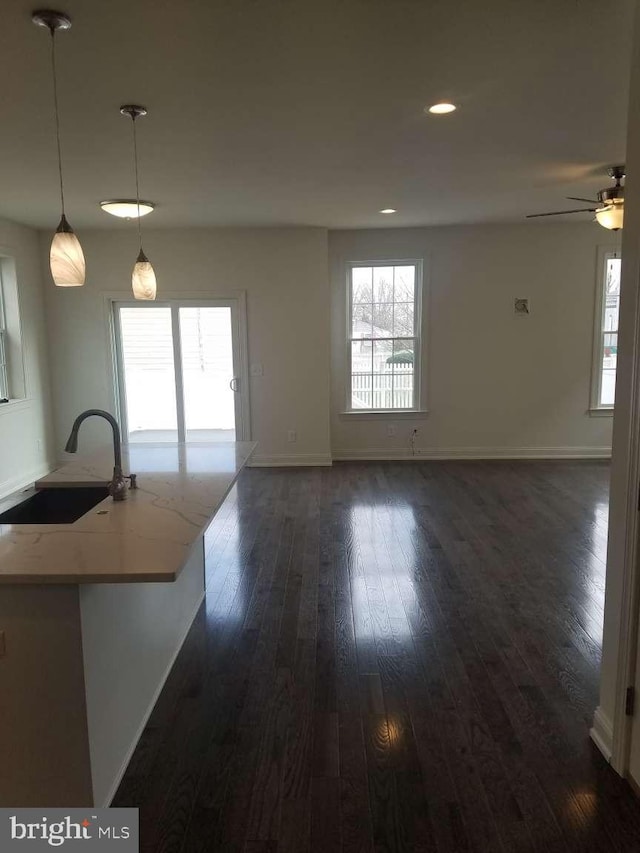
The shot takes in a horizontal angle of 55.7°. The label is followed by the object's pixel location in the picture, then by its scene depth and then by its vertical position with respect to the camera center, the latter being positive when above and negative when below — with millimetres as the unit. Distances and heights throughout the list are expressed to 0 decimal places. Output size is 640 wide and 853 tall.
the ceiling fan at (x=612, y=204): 4352 +973
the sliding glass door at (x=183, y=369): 6797 -246
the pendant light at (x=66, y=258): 2359 +355
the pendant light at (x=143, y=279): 3176 +359
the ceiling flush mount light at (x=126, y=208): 4320 +1003
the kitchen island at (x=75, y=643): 1772 -907
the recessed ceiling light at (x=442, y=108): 3031 +1180
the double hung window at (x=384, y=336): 7035 +94
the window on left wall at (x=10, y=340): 6184 +104
